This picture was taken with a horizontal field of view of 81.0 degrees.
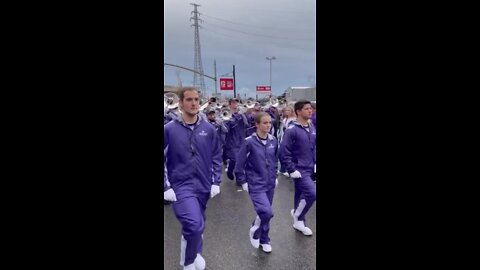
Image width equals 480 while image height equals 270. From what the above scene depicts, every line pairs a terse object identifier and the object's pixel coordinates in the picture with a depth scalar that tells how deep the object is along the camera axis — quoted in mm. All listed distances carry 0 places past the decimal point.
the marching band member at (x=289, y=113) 7661
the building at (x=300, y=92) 25134
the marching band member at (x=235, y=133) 8438
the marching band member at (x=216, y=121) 7336
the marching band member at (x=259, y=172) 3811
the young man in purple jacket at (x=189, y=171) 2963
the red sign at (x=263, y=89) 33156
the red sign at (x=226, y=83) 21484
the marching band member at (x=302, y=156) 4211
